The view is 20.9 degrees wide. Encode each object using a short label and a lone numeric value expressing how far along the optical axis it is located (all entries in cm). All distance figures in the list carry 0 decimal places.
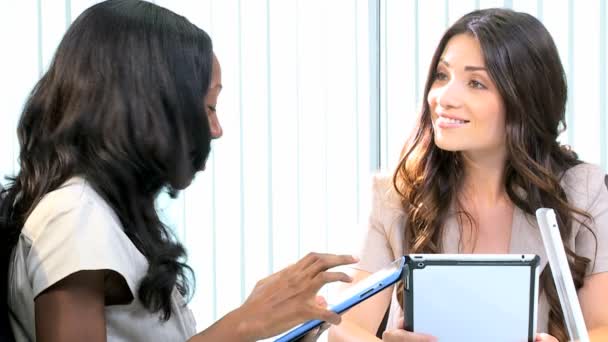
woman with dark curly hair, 195
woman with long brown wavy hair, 248
